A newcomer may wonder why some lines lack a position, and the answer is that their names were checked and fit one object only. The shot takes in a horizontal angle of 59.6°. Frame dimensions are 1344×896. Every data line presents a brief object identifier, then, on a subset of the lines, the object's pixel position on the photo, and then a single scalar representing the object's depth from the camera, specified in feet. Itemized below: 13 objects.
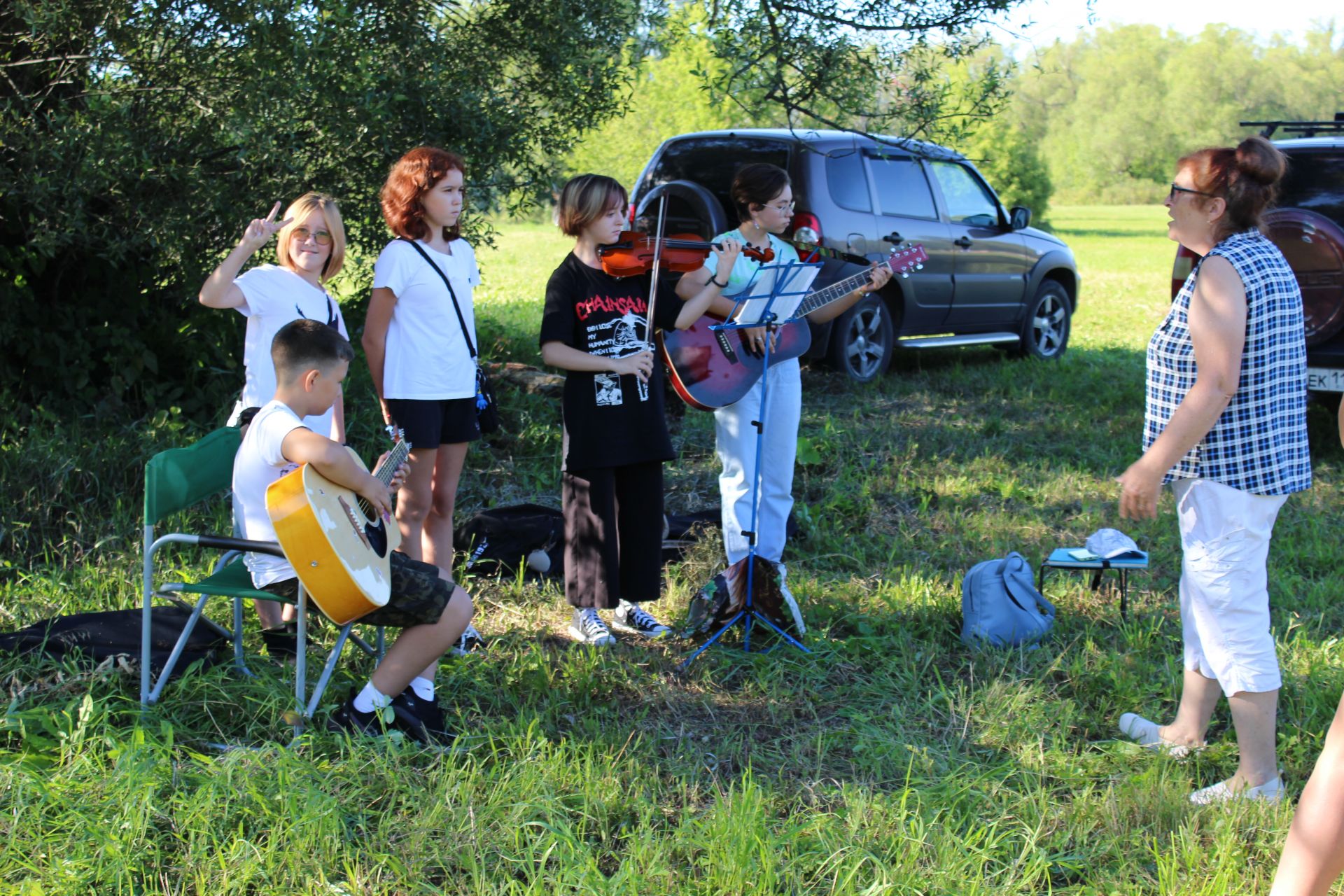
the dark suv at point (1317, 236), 20.30
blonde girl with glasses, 13.32
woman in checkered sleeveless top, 10.14
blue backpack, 14.32
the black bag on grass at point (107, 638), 12.75
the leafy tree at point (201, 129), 16.52
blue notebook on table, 15.33
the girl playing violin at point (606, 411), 13.57
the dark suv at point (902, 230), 27.04
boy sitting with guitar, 10.95
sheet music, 13.70
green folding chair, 11.26
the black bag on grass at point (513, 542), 16.69
